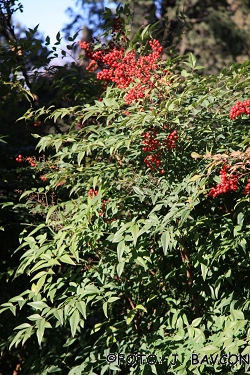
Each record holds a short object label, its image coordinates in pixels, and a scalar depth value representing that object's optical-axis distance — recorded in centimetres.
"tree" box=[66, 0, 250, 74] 873
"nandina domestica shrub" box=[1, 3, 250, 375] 203
